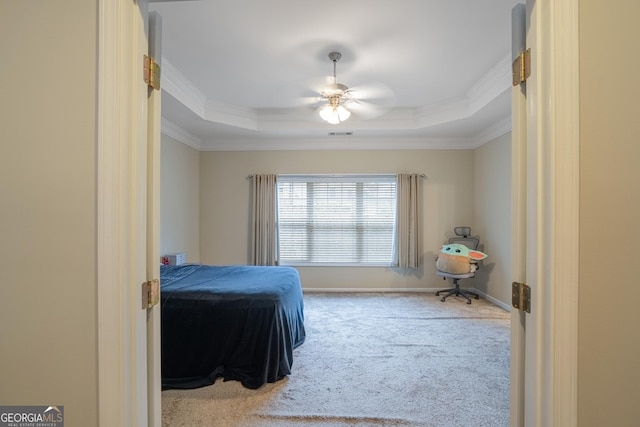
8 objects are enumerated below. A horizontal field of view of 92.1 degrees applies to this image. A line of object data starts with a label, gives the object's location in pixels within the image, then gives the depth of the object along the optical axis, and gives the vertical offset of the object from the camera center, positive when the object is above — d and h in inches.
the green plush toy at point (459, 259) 176.7 -25.9
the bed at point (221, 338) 94.3 -38.6
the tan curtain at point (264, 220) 203.2 -4.2
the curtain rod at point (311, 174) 208.5 +27.1
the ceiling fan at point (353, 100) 118.8 +51.3
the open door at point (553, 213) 35.2 +0.2
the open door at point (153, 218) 42.5 -0.7
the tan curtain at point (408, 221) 201.3 -4.5
